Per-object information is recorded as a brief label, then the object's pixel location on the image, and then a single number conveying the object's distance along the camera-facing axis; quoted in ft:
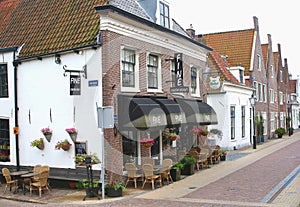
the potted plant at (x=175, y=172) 50.62
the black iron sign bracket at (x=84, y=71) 45.93
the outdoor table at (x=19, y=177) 46.50
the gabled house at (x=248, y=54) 107.86
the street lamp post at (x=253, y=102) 90.94
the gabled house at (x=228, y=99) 86.89
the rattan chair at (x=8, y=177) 47.09
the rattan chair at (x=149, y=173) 45.34
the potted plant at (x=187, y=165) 55.42
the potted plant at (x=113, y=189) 41.42
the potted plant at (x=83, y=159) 42.09
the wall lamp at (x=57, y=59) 48.21
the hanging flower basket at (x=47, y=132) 49.20
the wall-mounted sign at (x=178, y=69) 59.31
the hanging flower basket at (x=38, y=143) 50.03
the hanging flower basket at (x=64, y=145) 47.03
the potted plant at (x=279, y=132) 133.72
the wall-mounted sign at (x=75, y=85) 44.24
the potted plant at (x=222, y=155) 69.64
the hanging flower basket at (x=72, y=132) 46.60
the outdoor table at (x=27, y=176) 44.32
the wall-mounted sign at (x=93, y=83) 45.37
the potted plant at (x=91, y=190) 41.24
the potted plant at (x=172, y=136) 55.13
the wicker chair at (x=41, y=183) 43.98
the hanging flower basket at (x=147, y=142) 47.98
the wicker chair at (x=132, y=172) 45.85
